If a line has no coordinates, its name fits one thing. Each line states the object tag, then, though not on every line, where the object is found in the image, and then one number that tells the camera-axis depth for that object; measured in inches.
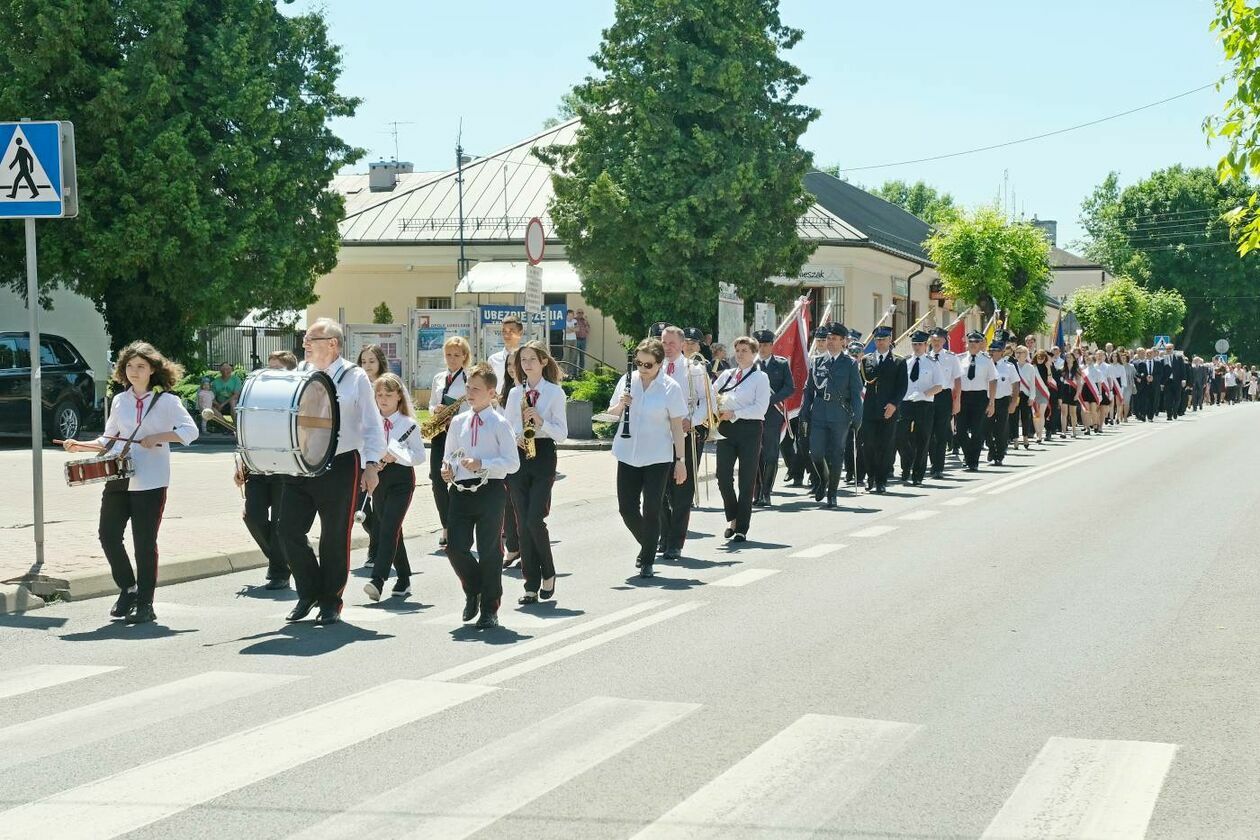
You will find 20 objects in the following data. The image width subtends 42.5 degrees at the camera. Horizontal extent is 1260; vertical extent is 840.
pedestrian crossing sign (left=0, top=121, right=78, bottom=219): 432.5
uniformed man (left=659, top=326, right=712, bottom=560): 494.9
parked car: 998.4
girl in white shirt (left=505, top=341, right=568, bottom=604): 402.0
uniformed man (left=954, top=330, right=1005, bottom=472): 920.9
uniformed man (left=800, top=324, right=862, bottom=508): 677.9
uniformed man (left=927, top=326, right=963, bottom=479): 832.9
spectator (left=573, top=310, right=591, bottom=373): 1756.9
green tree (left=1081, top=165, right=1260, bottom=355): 3690.9
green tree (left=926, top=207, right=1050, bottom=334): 2076.8
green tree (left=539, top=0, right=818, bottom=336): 1363.2
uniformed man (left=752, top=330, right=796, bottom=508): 626.5
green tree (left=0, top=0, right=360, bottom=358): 1146.0
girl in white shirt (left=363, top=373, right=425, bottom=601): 407.2
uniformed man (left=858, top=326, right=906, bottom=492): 746.8
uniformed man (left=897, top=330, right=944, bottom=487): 808.3
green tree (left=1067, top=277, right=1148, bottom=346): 3193.9
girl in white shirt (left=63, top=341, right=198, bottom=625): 380.2
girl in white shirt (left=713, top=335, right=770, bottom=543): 543.2
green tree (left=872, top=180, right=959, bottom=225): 4825.3
